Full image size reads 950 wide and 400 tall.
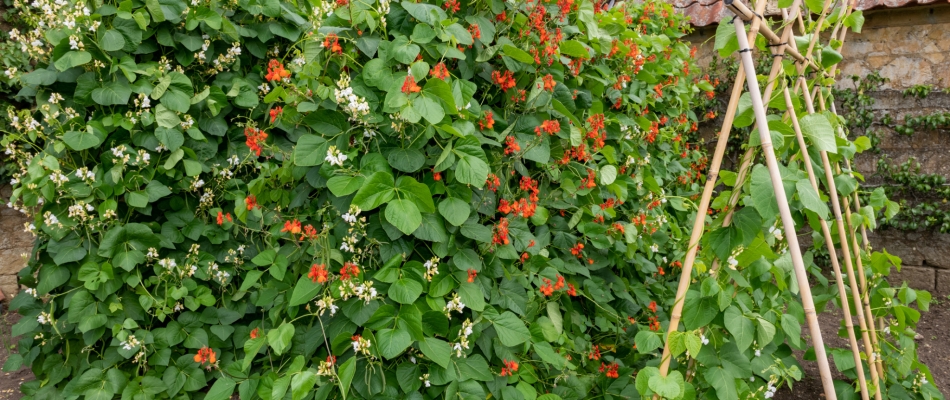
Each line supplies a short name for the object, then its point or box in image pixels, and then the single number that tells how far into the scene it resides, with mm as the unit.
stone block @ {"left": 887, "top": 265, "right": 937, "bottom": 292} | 4281
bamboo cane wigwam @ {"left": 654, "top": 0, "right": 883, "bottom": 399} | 1524
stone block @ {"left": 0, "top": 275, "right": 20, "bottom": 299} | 4199
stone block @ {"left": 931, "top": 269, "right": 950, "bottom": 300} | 4230
